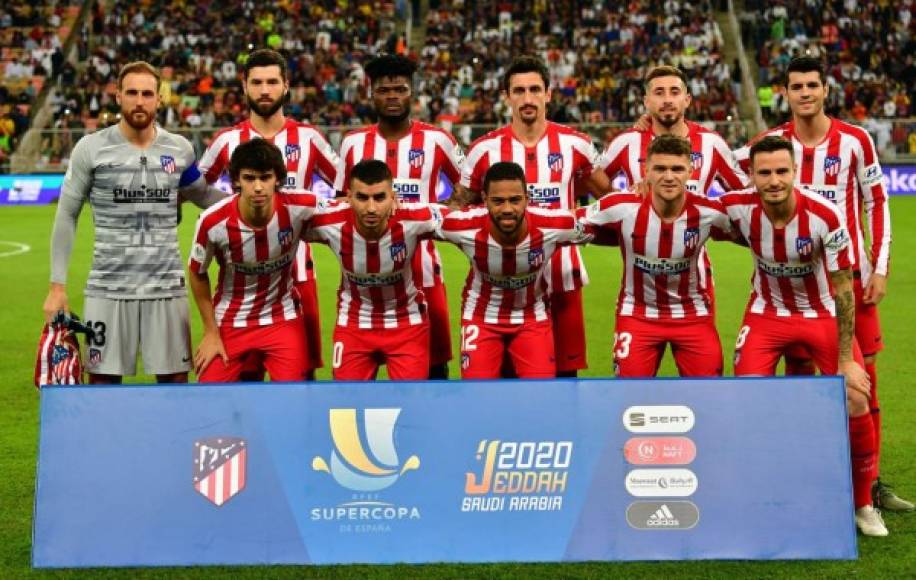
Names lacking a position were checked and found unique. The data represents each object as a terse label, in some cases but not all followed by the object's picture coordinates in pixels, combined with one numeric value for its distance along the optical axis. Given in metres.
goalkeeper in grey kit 6.20
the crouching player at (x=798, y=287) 5.83
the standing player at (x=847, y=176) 6.47
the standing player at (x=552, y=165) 6.89
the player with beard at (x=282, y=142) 6.82
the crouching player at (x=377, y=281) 6.08
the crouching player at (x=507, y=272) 6.00
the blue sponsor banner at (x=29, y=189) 24.64
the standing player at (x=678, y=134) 6.81
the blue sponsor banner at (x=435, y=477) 5.14
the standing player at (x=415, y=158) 6.93
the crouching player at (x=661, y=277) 6.18
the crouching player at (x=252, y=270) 5.99
